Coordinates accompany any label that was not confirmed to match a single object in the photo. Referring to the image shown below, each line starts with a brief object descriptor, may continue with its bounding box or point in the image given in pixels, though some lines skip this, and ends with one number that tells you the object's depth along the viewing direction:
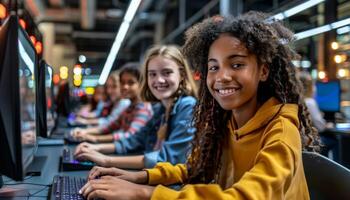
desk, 1.19
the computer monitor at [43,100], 1.57
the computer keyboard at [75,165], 1.56
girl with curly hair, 0.80
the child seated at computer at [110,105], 4.11
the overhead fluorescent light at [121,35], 4.17
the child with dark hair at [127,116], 2.53
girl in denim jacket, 1.62
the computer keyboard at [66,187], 1.03
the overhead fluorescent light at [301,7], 4.08
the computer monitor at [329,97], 4.21
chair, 1.03
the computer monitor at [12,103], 0.84
